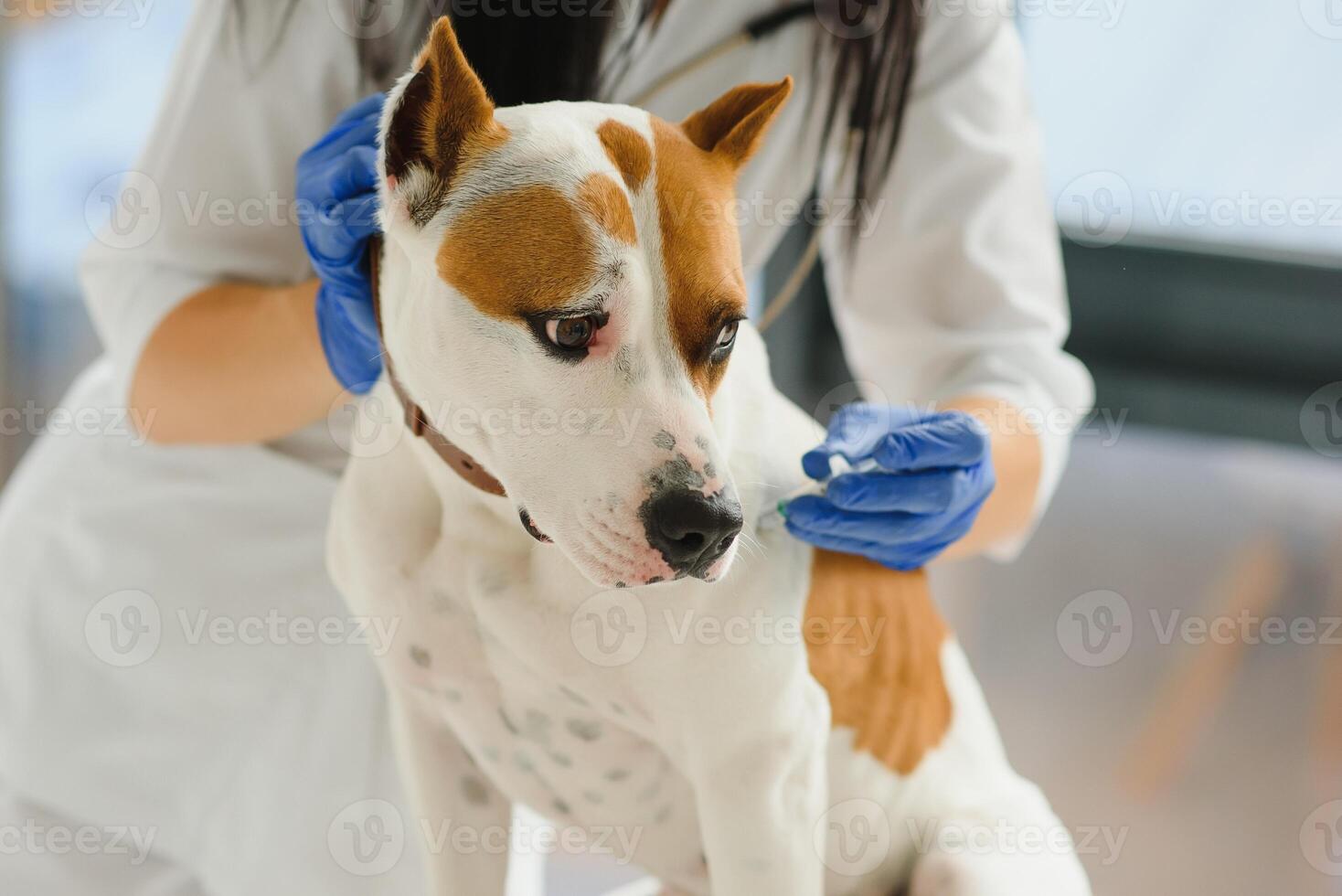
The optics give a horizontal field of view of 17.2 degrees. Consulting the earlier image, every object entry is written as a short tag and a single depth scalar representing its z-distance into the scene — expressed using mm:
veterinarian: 2020
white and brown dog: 1718
